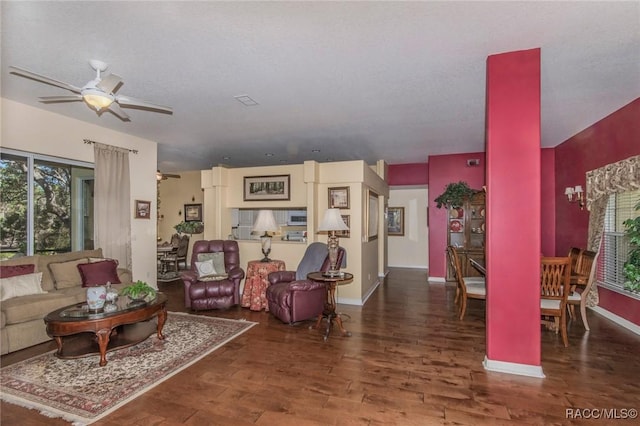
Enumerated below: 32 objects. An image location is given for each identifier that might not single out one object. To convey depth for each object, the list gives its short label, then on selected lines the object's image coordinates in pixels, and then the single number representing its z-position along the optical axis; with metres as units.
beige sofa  3.20
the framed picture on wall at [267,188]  5.76
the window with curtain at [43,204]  4.00
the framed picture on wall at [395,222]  9.16
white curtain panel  4.89
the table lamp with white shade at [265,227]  5.03
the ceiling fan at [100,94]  2.61
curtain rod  4.78
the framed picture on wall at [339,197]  5.37
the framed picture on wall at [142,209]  5.57
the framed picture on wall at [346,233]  5.30
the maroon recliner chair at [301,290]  3.97
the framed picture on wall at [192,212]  9.09
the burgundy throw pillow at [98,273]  4.08
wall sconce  5.01
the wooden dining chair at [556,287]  3.30
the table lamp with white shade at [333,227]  3.84
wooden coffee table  2.83
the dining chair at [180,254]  7.62
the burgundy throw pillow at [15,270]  3.55
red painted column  2.68
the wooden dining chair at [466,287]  4.03
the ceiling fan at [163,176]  6.42
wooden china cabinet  6.45
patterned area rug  2.27
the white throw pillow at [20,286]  3.42
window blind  4.15
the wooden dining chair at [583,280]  3.68
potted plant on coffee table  3.29
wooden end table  3.70
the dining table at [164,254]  7.49
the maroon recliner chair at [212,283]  4.57
